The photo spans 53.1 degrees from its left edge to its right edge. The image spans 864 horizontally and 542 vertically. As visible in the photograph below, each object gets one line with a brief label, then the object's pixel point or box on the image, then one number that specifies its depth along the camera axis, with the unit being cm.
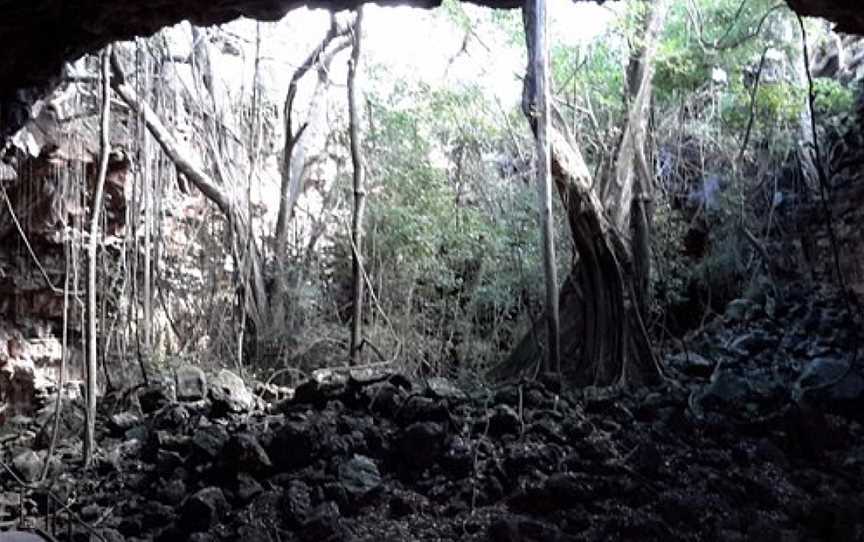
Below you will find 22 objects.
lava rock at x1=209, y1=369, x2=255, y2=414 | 538
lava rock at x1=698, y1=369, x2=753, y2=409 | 491
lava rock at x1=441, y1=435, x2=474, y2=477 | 411
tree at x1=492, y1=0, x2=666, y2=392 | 555
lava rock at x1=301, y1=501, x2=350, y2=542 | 352
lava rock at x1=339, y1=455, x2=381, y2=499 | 393
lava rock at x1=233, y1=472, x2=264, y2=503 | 390
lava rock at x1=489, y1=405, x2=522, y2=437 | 449
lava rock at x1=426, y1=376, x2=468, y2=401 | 488
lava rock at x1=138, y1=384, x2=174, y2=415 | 559
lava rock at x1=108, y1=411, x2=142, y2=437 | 530
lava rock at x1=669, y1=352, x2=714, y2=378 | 579
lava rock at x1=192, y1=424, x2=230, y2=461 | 430
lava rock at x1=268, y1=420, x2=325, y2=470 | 418
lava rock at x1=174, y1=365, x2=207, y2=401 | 560
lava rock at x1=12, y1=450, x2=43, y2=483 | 464
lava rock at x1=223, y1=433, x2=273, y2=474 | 411
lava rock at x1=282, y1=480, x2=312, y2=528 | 369
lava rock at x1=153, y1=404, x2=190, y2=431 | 512
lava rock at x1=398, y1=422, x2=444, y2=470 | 420
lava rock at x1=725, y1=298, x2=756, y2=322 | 729
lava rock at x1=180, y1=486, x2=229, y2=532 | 372
